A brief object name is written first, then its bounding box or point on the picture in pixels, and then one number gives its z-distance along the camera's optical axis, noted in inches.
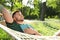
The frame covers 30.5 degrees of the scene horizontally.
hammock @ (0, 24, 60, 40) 58.4
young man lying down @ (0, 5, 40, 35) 64.3
